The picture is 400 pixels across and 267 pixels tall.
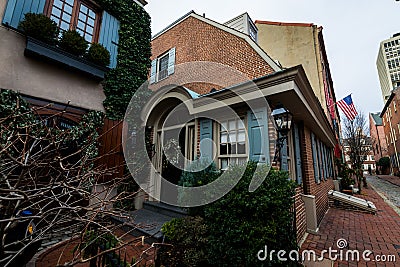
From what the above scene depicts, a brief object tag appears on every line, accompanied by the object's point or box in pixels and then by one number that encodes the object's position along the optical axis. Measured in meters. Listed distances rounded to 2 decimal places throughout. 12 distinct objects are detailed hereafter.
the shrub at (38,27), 4.34
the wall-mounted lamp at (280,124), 3.75
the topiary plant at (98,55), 5.27
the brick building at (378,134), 32.37
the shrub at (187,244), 2.93
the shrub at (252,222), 2.68
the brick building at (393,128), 22.05
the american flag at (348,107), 9.56
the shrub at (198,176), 3.53
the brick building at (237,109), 3.92
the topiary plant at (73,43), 4.81
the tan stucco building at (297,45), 8.63
